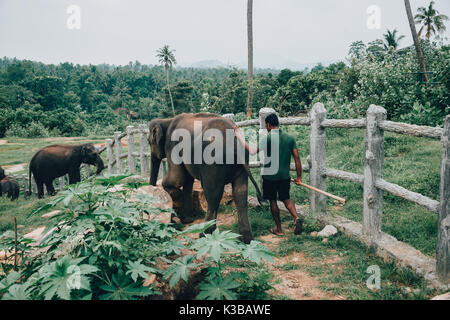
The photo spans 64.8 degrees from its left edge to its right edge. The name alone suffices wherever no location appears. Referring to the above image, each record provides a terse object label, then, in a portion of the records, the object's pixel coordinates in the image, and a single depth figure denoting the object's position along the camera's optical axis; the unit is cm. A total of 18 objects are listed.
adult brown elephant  480
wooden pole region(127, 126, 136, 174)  1042
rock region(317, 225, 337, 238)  506
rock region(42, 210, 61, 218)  811
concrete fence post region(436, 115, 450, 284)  339
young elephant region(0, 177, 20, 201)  1197
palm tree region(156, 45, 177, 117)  3916
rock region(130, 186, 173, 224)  578
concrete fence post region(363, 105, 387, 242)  454
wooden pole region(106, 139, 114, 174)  1230
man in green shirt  510
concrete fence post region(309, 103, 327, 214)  562
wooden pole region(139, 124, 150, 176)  942
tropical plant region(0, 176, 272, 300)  272
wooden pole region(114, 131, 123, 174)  1132
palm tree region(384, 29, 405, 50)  3978
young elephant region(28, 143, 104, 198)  1124
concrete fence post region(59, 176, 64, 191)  1363
